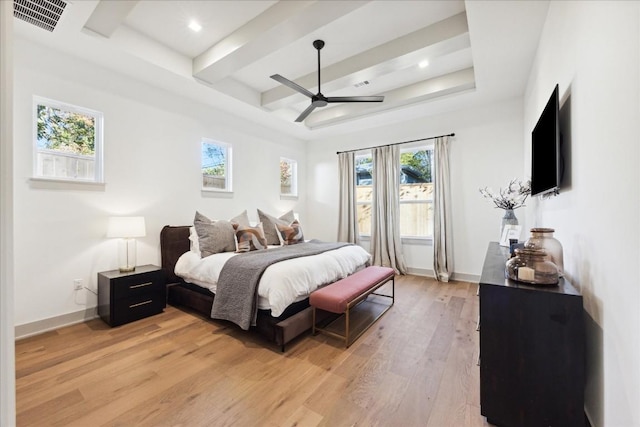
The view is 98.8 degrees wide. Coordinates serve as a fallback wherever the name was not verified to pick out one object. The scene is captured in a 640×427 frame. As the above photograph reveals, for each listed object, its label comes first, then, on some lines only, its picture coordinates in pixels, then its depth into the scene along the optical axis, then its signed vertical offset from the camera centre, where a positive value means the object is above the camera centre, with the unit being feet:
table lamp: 9.53 -0.66
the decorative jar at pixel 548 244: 5.58 -0.70
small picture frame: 9.16 -0.75
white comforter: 7.81 -2.00
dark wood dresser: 4.28 -2.36
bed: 7.76 -2.76
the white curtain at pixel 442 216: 14.66 -0.24
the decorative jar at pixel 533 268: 4.75 -1.02
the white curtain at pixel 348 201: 17.95 +0.78
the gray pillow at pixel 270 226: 13.58 -0.63
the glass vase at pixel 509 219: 9.97 -0.30
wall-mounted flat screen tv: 5.79 +1.47
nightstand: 9.09 -2.77
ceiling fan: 9.71 +4.26
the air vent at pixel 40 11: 7.02 +5.45
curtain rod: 15.00 +4.12
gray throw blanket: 8.00 -2.26
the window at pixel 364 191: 17.99 +1.41
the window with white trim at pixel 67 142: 8.94 +2.56
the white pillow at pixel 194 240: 11.31 -1.11
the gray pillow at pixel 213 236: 10.95 -0.88
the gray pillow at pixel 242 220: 13.19 -0.30
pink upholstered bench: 7.91 -2.49
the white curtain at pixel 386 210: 16.25 +0.12
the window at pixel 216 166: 13.93 +2.57
